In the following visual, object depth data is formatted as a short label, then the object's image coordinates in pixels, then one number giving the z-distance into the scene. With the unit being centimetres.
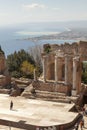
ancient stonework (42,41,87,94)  3114
